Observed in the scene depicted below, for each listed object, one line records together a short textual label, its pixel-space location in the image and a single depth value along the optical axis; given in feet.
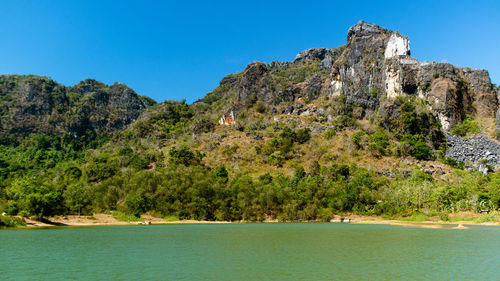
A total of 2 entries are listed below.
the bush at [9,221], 147.43
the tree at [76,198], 191.83
